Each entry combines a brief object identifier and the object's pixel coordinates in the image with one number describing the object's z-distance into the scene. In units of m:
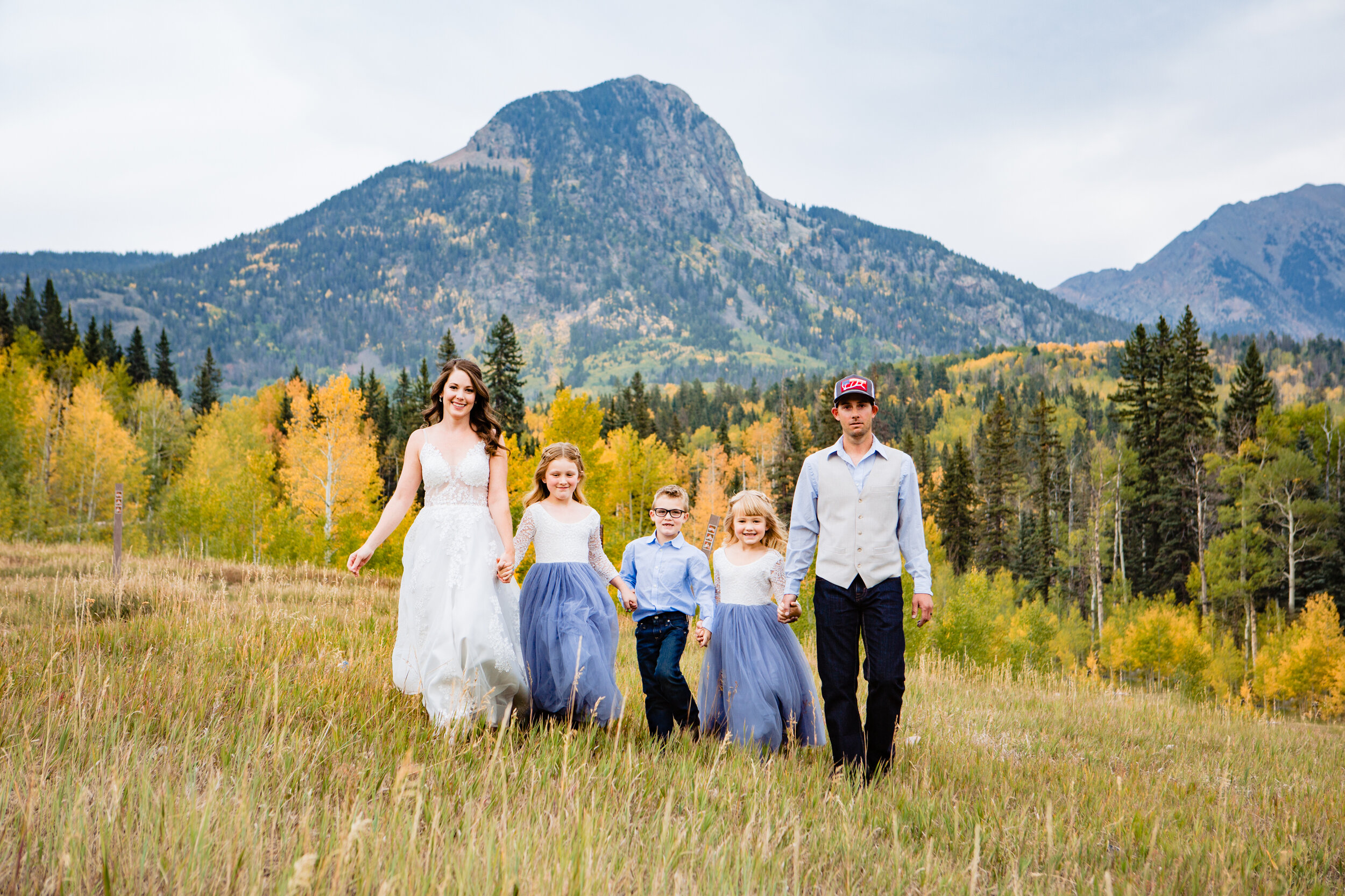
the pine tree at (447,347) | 37.25
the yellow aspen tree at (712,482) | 52.81
